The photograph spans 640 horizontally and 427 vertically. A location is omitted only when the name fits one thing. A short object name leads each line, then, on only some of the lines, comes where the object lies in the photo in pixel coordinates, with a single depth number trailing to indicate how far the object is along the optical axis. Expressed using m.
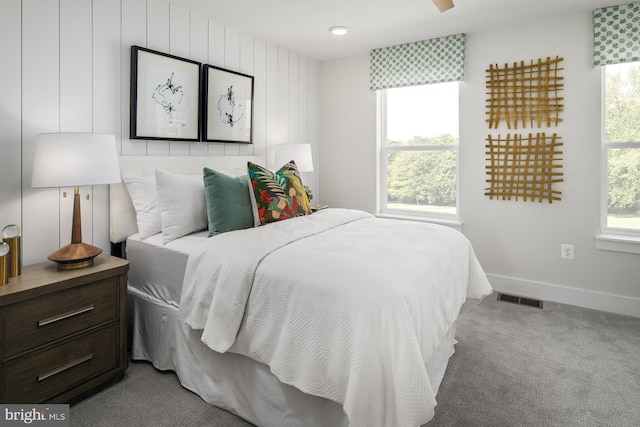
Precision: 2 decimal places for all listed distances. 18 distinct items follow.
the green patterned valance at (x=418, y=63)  3.63
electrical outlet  3.32
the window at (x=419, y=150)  3.89
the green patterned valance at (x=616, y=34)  2.91
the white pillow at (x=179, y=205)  2.28
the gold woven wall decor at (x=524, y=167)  3.32
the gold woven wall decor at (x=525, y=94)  3.28
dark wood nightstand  1.63
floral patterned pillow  2.42
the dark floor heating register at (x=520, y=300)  3.33
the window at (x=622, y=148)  3.07
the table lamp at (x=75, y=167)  1.87
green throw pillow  2.27
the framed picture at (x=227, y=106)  3.13
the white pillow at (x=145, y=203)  2.40
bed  1.31
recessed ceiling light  3.39
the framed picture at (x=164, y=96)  2.62
